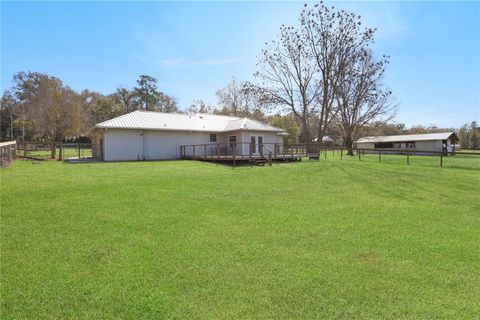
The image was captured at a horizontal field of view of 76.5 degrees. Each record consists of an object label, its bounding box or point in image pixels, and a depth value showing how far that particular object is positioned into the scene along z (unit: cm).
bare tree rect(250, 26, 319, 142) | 2475
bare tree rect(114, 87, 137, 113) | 5027
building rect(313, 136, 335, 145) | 5287
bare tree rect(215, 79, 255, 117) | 4631
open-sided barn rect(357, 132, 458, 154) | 4496
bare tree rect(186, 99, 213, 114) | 5122
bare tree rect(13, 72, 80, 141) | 2994
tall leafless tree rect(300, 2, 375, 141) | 2266
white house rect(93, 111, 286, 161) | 2070
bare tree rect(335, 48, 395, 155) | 2464
